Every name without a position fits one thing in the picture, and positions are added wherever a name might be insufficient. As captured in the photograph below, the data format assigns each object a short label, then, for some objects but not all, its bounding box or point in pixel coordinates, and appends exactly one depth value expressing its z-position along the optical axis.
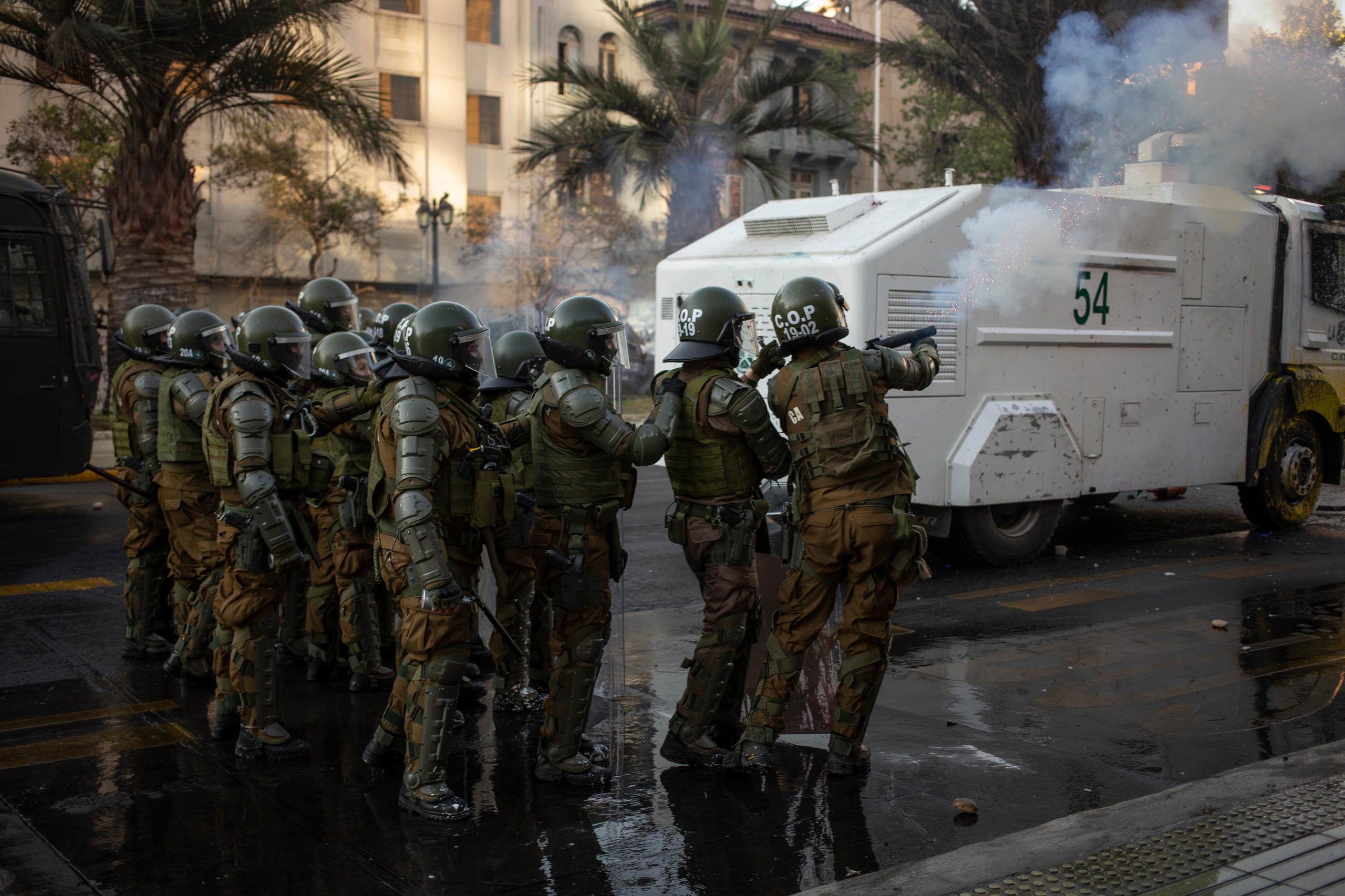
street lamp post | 25.38
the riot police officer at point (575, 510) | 4.62
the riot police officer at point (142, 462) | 6.59
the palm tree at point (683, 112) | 18.69
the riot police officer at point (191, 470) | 6.03
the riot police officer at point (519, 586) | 5.61
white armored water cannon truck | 8.62
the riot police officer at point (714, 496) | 4.80
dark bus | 10.77
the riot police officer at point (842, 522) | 4.75
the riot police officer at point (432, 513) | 4.26
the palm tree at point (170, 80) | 13.01
